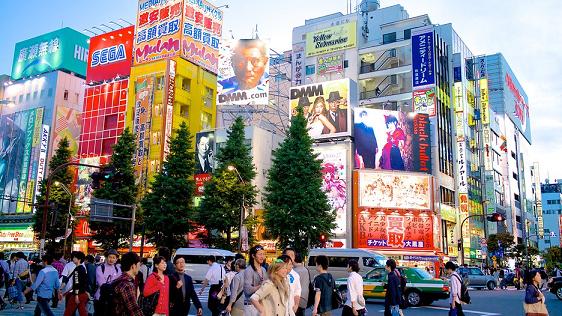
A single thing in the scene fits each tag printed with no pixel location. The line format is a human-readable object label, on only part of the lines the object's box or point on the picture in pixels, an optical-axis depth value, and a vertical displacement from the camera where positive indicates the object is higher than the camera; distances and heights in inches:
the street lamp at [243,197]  1164.0 +113.9
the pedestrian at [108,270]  366.3 -23.2
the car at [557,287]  877.8 -66.0
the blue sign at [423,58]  2103.8 +778.8
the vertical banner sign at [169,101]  2081.3 +579.9
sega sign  2436.0 +891.0
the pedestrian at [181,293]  268.7 -29.1
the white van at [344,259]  987.3 -29.9
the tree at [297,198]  1378.0 +121.7
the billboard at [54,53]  2829.7 +1040.3
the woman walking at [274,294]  205.9 -21.1
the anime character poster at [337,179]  1776.6 +231.1
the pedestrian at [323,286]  323.0 -27.4
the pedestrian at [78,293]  379.2 -41.6
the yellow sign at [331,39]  2426.2 +984.3
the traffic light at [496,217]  1314.0 +78.3
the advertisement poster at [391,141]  1856.5 +383.7
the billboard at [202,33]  2266.2 +948.8
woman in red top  238.1 -22.0
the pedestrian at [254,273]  278.7 -17.4
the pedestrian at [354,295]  335.3 -33.5
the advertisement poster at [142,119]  2113.7 +507.3
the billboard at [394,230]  1738.4 +53.3
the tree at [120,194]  1480.1 +129.3
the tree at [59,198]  1653.5 +130.2
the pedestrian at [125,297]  200.5 -23.3
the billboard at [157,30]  2246.6 +944.5
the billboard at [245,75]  2054.6 +684.8
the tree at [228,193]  1393.9 +132.2
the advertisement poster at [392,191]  1790.1 +190.2
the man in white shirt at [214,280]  465.1 -37.0
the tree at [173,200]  1440.7 +112.3
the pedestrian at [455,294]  394.3 -36.6
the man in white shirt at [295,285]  257.6 -22.7
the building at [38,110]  2613.2 +685.5
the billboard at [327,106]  1866.3 +511.3
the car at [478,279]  1269.7 -79.7
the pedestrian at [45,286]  398.3 -39.0
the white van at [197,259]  1227.2 -46.3
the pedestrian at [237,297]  285.7 -31.2
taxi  706.2 -58.9
